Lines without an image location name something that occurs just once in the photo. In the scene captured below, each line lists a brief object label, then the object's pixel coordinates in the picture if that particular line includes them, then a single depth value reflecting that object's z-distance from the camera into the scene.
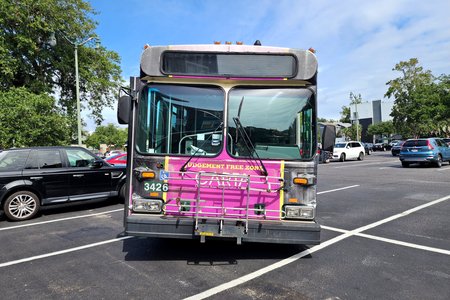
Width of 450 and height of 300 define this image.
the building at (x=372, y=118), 76.81
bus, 4.43
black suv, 7.45
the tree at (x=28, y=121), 15.45
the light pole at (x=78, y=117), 19.28
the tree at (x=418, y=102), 33.34
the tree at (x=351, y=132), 70.56
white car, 28.29
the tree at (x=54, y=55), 18.59
